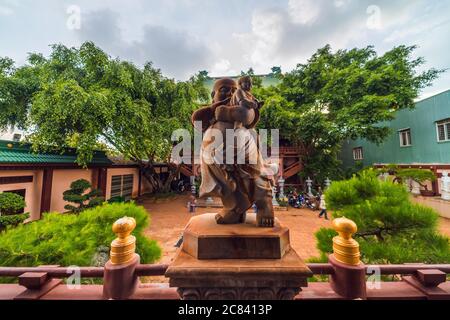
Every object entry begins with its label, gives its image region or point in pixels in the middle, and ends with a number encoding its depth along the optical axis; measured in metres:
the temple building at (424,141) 7.91
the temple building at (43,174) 5.64
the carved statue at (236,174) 1.47
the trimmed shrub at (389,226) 2.03
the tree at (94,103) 6.15
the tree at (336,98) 9.29
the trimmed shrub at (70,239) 2.13
